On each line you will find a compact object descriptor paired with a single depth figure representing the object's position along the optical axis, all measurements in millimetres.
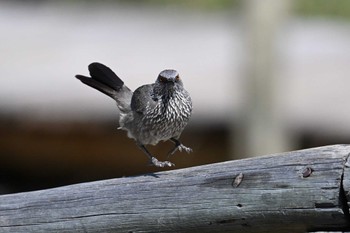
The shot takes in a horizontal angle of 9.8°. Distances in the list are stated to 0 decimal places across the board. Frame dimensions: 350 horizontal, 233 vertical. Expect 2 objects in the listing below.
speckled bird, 10117
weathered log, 6687
